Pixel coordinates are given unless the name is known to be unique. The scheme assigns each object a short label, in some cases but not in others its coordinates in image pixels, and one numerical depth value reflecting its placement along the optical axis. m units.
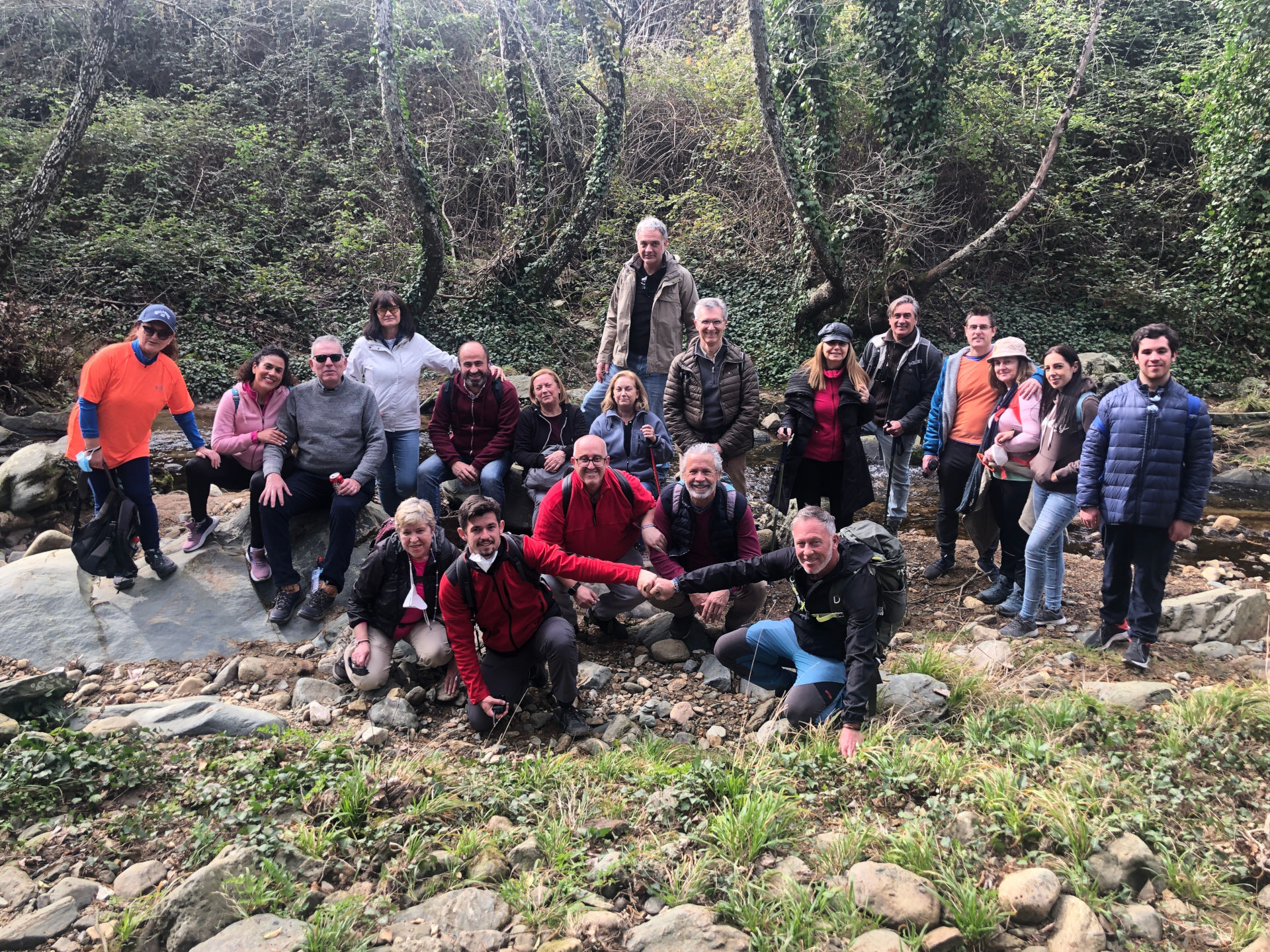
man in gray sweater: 5.52
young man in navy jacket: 4.70
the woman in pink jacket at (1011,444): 5.60
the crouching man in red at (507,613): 4.42
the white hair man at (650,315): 6.67
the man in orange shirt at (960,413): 5.99
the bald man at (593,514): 5.05
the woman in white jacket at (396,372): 6.22
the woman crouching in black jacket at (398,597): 4.70
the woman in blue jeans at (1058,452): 5.30
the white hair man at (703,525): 5.02
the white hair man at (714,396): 6.06
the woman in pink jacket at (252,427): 5.63
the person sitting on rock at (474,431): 6.41
